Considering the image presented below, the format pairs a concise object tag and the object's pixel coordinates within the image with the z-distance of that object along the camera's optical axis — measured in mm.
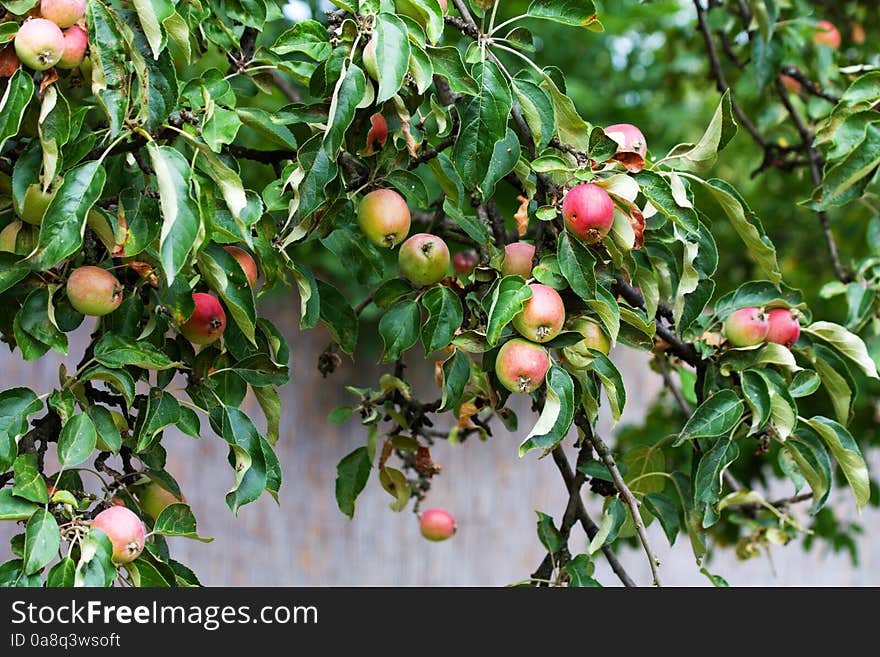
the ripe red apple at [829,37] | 4882
